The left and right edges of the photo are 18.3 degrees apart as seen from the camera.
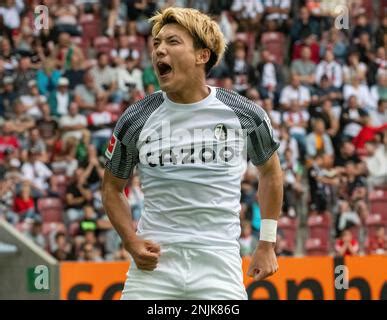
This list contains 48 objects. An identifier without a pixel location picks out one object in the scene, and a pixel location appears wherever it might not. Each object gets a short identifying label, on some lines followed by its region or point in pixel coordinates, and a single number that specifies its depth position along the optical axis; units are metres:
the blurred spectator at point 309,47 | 16.88
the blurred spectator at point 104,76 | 15.59
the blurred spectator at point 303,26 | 17.27
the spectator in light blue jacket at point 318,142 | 15.46
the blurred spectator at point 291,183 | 14.73
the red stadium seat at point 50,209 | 13.81
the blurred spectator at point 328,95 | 16.06
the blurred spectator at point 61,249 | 13.30
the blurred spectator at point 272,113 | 15.51
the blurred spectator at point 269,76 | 16.19
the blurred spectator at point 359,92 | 16.17
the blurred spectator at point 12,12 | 16.02
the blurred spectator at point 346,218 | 14.48
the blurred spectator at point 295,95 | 16.00
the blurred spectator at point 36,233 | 13.39
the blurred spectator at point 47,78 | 15.23
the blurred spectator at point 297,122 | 15.47
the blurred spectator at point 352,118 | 15.80
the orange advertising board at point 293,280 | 11.45
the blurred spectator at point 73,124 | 14.84
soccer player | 5.61
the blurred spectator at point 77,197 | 13.95
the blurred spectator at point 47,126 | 14.75
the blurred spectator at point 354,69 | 16.42
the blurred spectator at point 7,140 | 14.27
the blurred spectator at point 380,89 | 16.31
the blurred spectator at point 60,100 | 15.11
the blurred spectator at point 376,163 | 15.16
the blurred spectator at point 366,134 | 15.66
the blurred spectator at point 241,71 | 16.16
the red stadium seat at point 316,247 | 14.39
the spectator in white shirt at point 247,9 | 17.39
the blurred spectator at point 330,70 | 16.42
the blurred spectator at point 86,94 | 15.28
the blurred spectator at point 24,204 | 13.66
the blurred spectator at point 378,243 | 14.38
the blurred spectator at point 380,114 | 15.97
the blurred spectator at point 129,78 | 15.58
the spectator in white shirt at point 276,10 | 17.50
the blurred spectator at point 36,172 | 14.06
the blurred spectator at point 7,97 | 14.96
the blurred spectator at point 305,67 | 16.48
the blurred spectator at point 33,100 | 14.93
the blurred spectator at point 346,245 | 14.17
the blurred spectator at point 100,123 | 14.80
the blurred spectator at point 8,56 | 15.37
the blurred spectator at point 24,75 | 15.21
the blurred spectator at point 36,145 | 14.40
